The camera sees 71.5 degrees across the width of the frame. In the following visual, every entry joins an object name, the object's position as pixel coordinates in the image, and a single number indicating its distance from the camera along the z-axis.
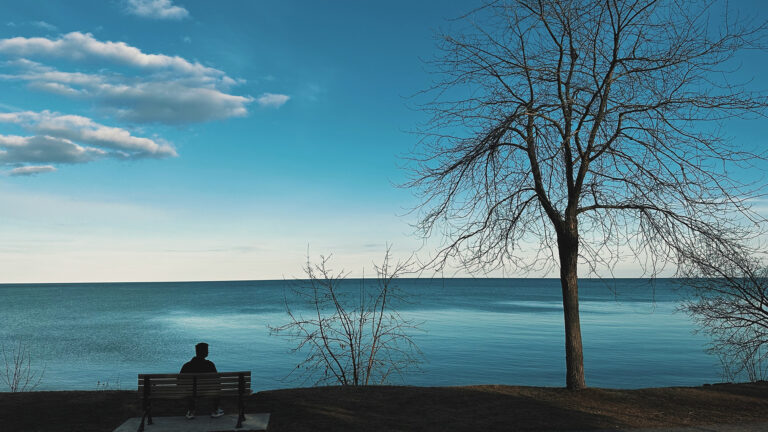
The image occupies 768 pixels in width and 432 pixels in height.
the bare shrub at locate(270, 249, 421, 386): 11.26
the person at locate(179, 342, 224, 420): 6.99
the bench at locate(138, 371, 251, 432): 6.68
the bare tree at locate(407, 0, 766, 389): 8.52
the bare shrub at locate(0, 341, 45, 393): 20.11
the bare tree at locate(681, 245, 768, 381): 8.40
